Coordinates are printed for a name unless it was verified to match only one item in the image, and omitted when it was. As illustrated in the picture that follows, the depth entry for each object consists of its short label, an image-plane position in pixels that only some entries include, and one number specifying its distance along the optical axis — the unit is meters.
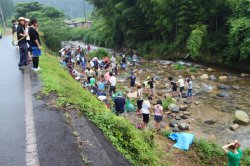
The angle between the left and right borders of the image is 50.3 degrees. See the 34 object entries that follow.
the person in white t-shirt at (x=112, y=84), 15.10
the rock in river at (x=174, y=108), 13.88
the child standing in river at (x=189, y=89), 15.96
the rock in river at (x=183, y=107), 14.13
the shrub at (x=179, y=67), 24.10
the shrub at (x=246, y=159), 8.56
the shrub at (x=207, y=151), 8.94
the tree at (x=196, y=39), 24.09
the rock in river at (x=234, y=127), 11.56
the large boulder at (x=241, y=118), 12.02
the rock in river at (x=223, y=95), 16.19
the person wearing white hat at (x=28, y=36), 10.14
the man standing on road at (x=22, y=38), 9.81
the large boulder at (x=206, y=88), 17.69
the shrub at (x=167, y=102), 14.38
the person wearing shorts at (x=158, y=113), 11.16
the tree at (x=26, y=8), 47.95
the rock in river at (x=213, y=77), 20.08
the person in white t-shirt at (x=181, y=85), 16.26
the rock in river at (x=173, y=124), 12.05
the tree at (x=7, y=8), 74.31
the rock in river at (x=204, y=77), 20.39
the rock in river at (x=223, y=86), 17.80
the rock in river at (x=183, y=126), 11.64
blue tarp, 9.39
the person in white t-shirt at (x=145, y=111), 11.20
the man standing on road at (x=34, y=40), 9.38
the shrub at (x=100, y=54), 33.45
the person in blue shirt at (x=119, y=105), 11.35
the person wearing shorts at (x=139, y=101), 13.39
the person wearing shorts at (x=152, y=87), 16.16
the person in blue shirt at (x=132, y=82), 17.80
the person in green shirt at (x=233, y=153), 6.95
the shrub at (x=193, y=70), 22.62
